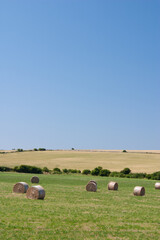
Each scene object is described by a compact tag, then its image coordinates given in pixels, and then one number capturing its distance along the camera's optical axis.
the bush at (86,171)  71.62
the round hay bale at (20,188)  28.09
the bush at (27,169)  73.06
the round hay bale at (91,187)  32.91
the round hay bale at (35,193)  24.28
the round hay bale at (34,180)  42.19
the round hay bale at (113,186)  35.00
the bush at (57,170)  72.31
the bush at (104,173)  69.06
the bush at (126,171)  69.69
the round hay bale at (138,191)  30.69
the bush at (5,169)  74.06
